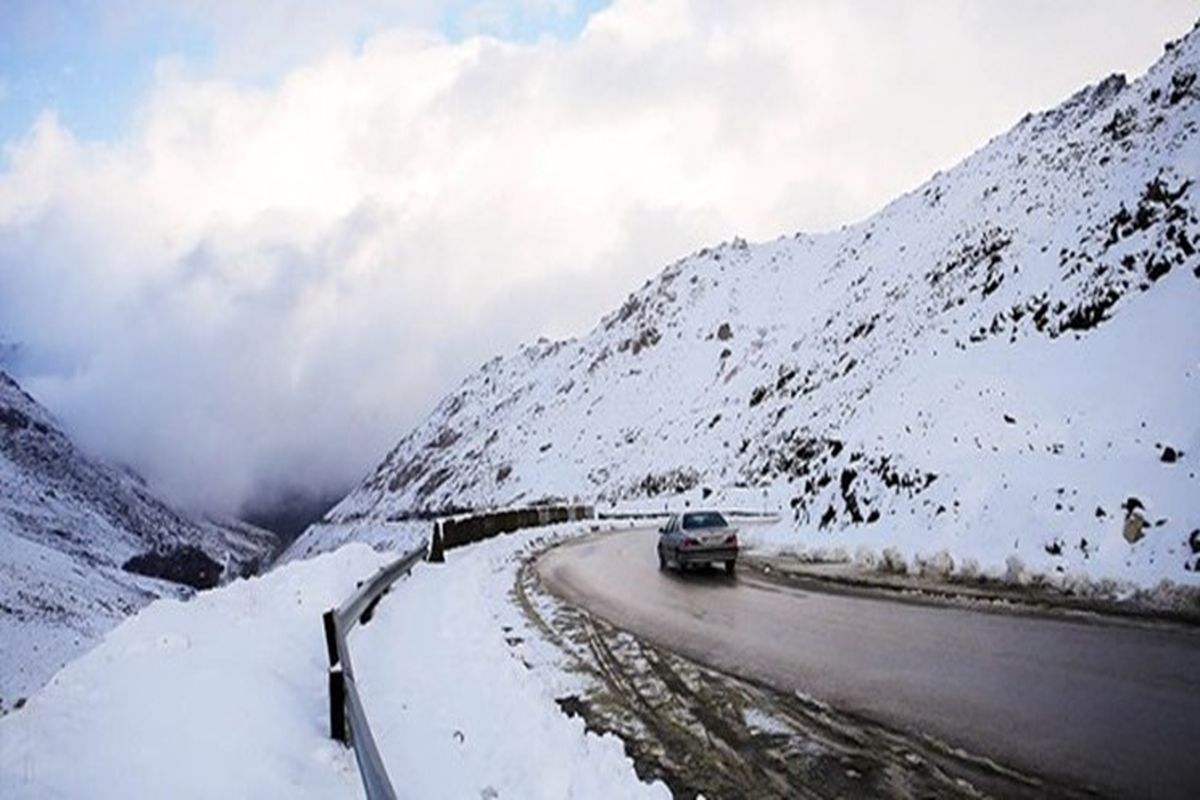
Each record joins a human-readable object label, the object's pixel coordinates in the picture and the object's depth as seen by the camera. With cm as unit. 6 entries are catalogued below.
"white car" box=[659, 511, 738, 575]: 2092
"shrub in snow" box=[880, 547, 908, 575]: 1795
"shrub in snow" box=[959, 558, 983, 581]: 1580
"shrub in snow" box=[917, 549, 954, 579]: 1667
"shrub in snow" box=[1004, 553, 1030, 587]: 1457
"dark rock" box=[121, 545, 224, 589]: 15125
